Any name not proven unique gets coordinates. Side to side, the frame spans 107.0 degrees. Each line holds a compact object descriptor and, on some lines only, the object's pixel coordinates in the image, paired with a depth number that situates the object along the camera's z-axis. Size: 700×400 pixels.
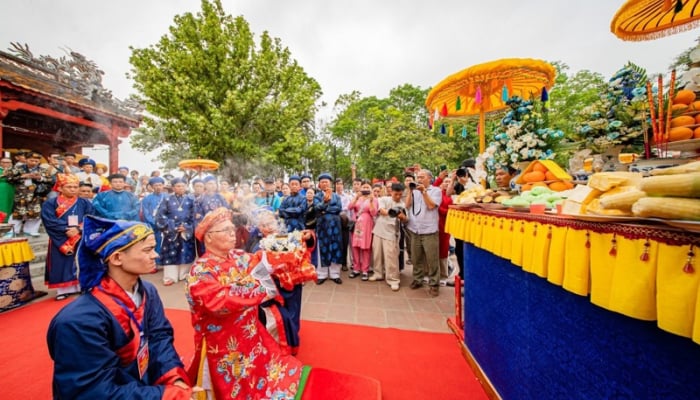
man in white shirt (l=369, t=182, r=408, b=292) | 5.02
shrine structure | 7.78
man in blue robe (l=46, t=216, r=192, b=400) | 1.19
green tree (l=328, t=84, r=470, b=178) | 18.90
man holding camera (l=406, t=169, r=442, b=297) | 4.69
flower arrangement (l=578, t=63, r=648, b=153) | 2.49
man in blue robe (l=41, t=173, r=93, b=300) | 4.50
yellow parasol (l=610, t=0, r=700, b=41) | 2.69
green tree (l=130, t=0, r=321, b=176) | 13.02
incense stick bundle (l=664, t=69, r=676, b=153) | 2.17
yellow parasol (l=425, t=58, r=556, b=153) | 3.49
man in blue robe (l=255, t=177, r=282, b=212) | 6.45
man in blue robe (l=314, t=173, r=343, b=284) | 5.41
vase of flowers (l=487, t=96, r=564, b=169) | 2.91
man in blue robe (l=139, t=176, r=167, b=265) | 6.35
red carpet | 2.44
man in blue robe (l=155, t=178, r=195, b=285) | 5.55
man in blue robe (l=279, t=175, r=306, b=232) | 5.31
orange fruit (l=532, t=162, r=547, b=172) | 2.42
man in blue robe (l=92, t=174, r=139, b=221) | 5.26
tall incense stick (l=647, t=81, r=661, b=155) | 2.25
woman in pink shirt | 5.57
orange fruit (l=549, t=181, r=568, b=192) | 2.24
